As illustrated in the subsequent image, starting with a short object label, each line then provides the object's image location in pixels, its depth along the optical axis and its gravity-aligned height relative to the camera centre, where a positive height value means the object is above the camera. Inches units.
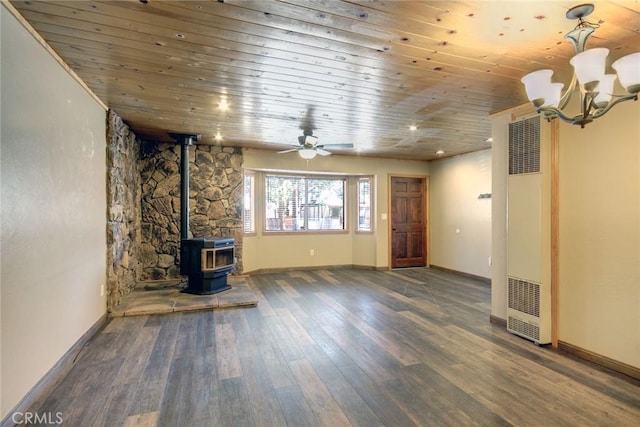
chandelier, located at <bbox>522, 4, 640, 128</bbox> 68.7 +29.6
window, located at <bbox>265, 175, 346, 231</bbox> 263.1 +8.6
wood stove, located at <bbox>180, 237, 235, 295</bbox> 185.3 -28.8
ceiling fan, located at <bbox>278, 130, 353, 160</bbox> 175.6 +37.3
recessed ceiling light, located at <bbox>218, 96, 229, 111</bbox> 130.8 +46.8
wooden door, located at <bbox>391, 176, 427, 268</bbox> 283.1 -8.9
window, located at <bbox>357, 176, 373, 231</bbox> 281.9 +8.4
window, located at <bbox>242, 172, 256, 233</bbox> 248.2 +8.6
